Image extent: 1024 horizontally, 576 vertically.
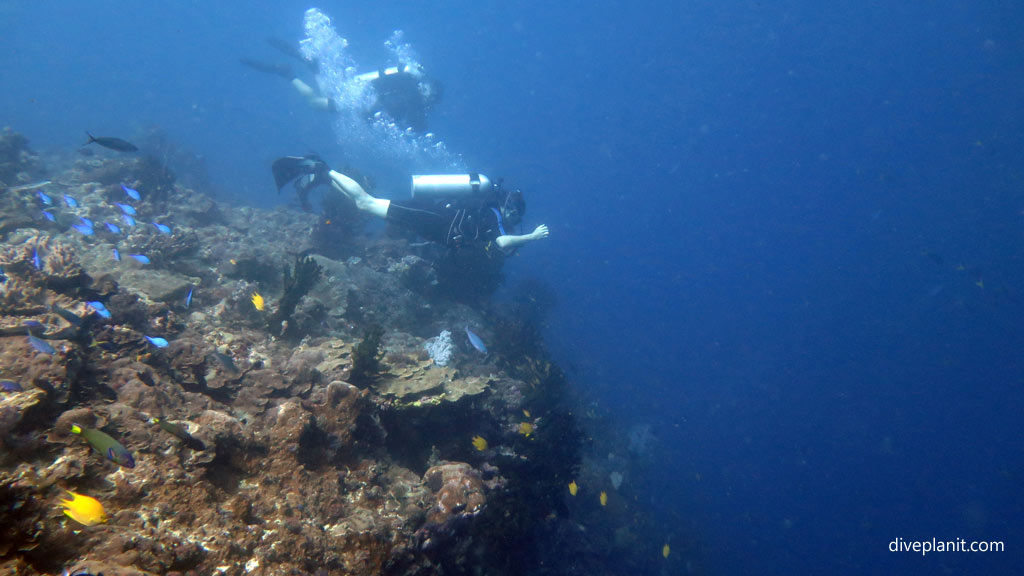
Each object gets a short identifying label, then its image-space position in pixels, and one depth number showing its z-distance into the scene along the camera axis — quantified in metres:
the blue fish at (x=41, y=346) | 3.56
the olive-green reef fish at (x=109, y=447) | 2.41
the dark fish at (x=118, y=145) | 5.89
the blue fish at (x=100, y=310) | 4.92
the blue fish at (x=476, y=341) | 6.33
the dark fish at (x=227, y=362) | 5.13
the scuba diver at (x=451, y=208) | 9.02
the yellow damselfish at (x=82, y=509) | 2.10
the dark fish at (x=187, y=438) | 3.16
